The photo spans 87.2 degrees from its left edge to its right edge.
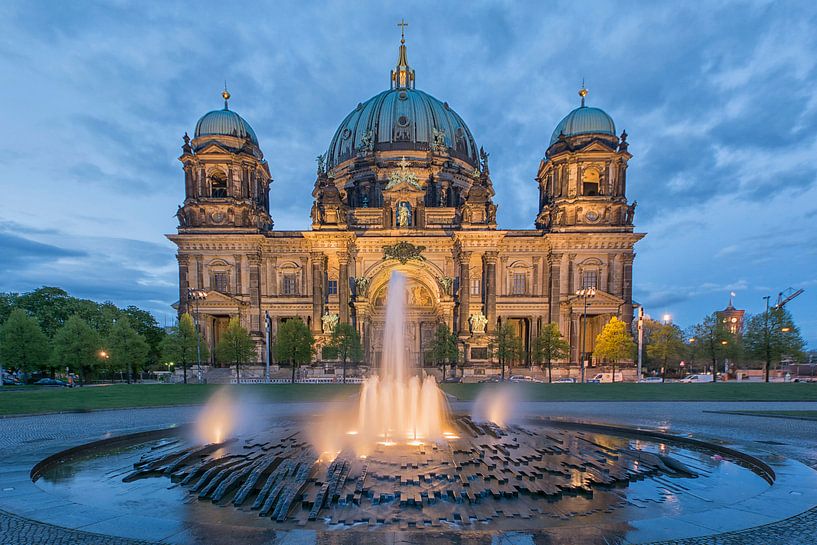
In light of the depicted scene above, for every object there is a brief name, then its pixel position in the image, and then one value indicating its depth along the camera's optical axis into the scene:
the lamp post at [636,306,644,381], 42.06
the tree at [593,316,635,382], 46.06
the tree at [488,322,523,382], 46.19
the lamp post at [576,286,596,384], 45.58
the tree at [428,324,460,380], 47.34
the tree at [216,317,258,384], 45.69
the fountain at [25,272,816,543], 6.78
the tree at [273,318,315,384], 45.94
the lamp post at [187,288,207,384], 45.38
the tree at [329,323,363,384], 45.72
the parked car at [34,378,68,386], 49.87
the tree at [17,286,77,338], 59.50
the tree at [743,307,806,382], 45.81
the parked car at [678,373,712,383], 54.99
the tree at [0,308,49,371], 43.72
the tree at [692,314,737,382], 50.68
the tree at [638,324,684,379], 52.56
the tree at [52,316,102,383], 42.66
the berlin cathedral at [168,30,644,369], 52.34
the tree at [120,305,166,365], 62.59
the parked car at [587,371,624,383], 48.05
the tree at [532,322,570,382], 45.34
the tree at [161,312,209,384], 44.69
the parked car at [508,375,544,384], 46.30
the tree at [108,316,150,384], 44.19
